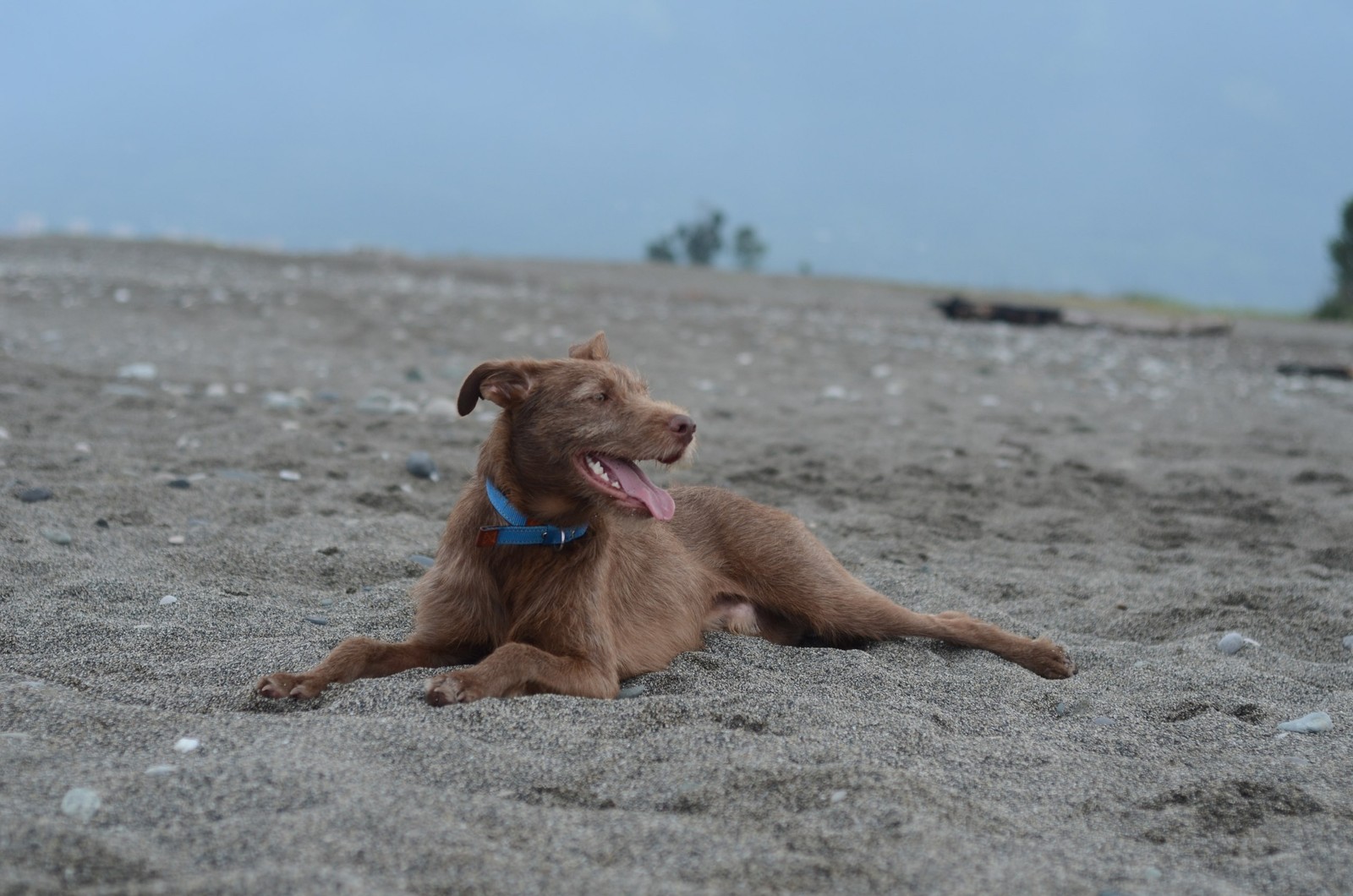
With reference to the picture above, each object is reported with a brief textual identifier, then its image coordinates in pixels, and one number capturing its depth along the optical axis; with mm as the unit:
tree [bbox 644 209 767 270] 33906
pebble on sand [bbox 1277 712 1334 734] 3738
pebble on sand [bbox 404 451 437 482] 7207
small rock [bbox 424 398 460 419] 9297
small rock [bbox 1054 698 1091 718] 3980
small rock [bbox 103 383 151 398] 8953
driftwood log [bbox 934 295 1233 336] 19953
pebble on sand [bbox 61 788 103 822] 2605
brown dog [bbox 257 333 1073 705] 4004
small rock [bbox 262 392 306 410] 8984
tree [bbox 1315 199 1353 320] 26312
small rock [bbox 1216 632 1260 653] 4711
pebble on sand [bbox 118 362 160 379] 9766
